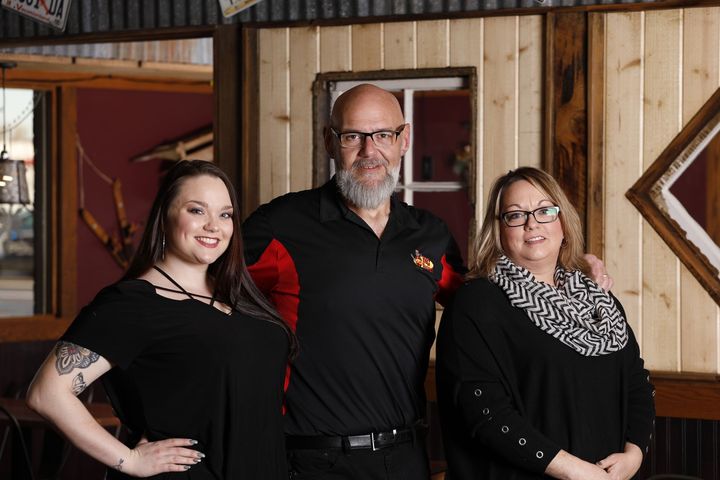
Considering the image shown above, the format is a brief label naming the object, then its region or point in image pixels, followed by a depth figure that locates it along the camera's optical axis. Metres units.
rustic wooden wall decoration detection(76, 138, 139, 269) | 7.41
